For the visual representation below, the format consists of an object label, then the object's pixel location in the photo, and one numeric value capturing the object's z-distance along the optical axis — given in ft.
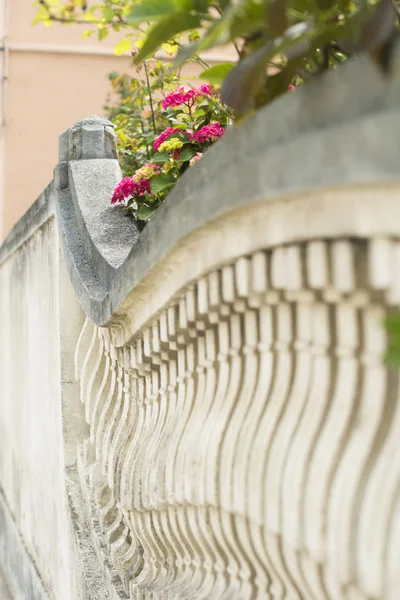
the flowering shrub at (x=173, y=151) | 17.85
